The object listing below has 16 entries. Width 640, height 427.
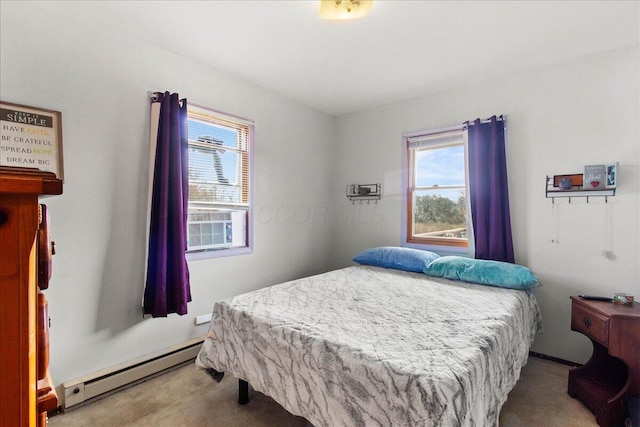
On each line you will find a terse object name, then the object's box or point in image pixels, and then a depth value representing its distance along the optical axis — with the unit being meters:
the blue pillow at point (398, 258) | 2.90
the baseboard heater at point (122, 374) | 1.94
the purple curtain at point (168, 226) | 2.30
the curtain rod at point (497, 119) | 2.83
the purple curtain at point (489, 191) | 2.78
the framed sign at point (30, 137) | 1.78
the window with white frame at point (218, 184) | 2.73
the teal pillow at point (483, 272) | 2.36
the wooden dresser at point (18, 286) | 0.47
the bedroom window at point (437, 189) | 3.20
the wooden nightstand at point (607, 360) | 1.77
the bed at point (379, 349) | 1.18
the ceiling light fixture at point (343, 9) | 1.84
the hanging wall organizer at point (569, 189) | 2.39
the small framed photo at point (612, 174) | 2.30
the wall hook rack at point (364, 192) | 3.71
